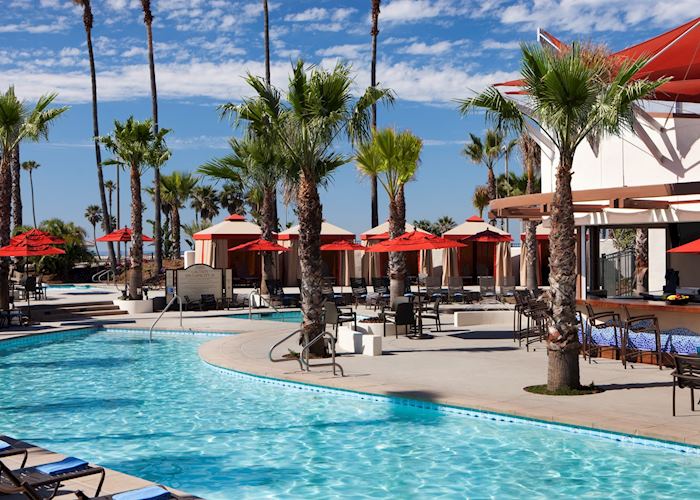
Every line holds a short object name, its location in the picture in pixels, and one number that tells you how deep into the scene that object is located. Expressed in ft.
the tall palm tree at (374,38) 159.02
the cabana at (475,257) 109.40
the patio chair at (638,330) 43.57
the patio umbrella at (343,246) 103.50
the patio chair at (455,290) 89.45
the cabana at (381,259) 116.37
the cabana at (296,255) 121.49
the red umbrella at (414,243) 63.62
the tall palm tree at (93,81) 154.61
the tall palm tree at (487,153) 150.20
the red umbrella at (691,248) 45.78
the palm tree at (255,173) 78.88
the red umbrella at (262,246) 92.89
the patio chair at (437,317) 60.18
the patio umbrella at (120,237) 103.65
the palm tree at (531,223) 95.25
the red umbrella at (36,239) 74.64
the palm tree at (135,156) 89.35
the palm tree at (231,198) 231.91
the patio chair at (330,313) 49.03
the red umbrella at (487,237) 101.45
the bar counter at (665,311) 44.75
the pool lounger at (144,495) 18.29
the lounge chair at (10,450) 22.21
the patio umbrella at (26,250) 70.73
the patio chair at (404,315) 55.98
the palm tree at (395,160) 74.59
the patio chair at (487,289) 92.73
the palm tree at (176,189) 177.37
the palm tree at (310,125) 45.01
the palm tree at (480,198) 186.70
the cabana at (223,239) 119.96
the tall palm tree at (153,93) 142.96
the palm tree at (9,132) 71.05
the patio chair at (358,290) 87.10
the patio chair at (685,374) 30.42
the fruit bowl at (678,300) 46.09
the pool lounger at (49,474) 19.12
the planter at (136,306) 86.79
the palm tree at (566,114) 33.91
